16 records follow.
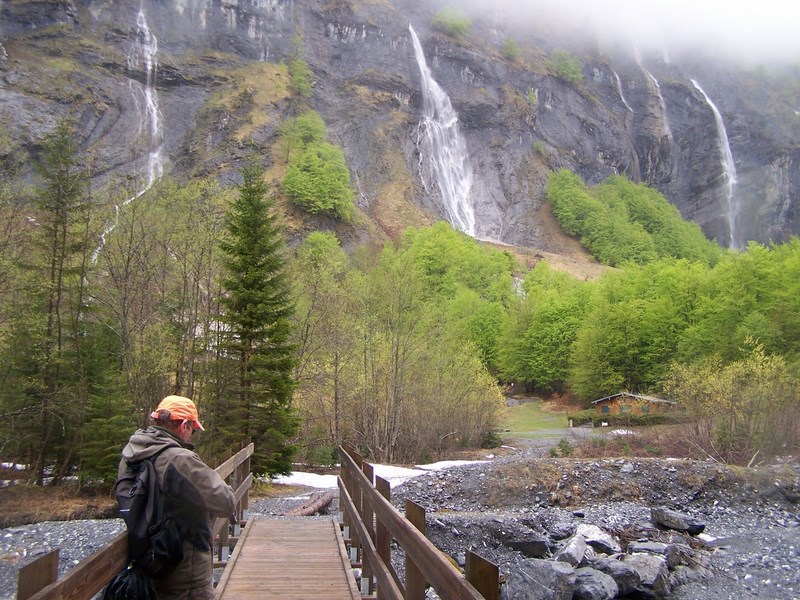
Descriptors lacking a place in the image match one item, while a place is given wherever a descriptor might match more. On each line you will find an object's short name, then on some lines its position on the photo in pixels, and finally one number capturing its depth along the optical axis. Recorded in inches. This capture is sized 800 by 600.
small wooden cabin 1525.7
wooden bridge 96.1
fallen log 541.6
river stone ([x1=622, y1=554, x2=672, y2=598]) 412.2
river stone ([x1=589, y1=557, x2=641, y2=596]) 414.3
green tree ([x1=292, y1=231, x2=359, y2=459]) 914.7
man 131.7
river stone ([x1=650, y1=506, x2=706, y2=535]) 574.0
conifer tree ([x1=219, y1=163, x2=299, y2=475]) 654.5
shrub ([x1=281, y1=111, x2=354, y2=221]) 2586.1
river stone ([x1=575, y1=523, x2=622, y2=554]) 494.9
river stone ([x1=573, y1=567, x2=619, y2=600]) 394.6
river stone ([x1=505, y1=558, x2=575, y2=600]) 389.1
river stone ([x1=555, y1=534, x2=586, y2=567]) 450.0
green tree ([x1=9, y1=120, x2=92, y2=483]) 586.2
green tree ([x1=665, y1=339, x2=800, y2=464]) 845.2
